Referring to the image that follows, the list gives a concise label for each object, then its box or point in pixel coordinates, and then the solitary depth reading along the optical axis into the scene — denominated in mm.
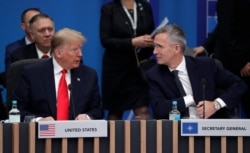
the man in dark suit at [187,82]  10507
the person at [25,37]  13086
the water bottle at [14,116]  9266
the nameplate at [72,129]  8687
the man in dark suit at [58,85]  10333
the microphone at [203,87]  9654
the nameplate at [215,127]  8894
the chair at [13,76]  10899
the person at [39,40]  12515
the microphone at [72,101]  10360
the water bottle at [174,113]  9704
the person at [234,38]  12608
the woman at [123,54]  13257
